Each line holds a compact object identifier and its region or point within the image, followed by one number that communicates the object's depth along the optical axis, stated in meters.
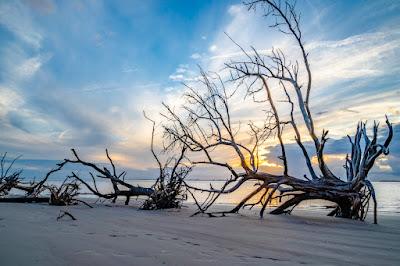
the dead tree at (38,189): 8.30
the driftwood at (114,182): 9.40
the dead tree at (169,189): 8.18
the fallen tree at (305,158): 6.62
